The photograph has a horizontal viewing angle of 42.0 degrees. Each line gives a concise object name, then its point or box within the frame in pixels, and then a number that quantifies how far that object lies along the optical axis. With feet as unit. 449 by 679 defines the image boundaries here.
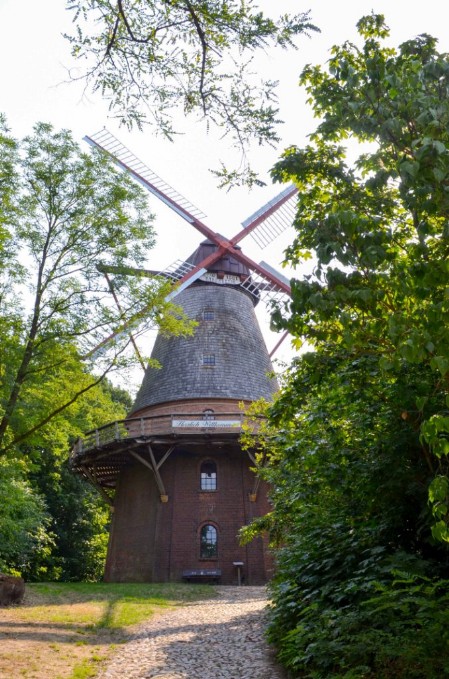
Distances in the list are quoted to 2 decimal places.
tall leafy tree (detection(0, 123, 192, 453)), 34.96
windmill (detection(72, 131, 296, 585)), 61.36
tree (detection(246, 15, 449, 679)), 13.24
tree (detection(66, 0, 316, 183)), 14.61
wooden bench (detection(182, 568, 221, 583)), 59.41
